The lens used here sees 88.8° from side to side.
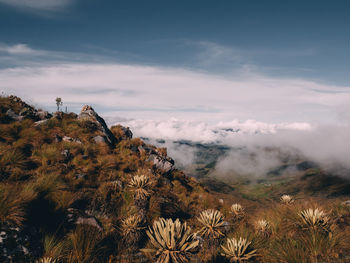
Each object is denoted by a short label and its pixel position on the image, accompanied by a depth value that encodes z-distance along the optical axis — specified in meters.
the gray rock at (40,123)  15.38
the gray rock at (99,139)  17.08
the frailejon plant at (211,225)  6.57
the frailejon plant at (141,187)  8.28
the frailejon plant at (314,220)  6.72
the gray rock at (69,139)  14.50
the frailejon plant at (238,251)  5.67
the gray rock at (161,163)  17.25
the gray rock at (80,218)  6.17
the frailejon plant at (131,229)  6.54
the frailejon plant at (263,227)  8.19
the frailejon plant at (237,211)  11.65
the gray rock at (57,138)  13.91
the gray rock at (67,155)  11.52
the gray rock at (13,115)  15.23
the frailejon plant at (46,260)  4.08
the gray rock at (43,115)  18.45
